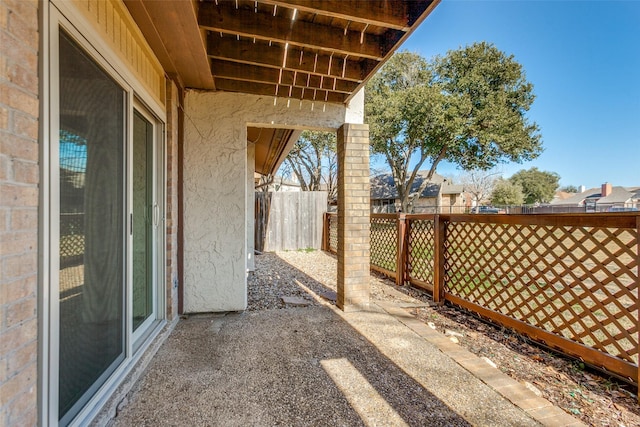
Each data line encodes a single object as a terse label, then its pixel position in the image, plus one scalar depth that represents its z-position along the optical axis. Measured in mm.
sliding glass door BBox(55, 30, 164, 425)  1395
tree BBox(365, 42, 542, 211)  14469
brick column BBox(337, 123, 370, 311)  3584
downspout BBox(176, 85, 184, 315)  3250
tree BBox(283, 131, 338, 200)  18016
